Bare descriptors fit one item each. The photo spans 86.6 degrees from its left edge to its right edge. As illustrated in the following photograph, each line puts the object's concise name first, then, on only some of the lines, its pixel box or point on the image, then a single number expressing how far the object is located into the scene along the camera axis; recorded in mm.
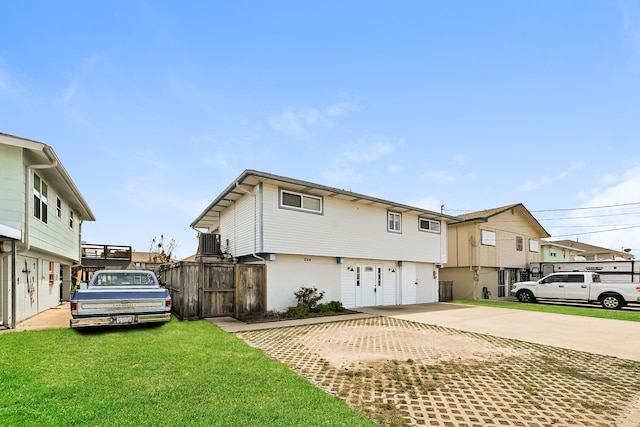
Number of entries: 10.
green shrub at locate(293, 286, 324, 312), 13539
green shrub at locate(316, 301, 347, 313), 13525
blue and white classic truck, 8453
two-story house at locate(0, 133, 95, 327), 9414
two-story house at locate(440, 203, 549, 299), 23672
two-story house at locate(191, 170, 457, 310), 13070
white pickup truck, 17562
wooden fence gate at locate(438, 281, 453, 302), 20859
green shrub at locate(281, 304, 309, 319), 12391
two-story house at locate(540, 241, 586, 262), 32962
